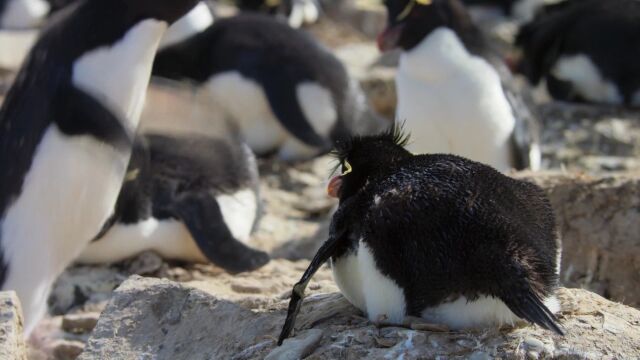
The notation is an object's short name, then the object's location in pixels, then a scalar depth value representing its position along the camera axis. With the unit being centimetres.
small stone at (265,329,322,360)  477
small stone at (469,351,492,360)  455
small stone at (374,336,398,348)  469
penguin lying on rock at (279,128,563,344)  461
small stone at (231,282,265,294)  731
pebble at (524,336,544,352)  459
